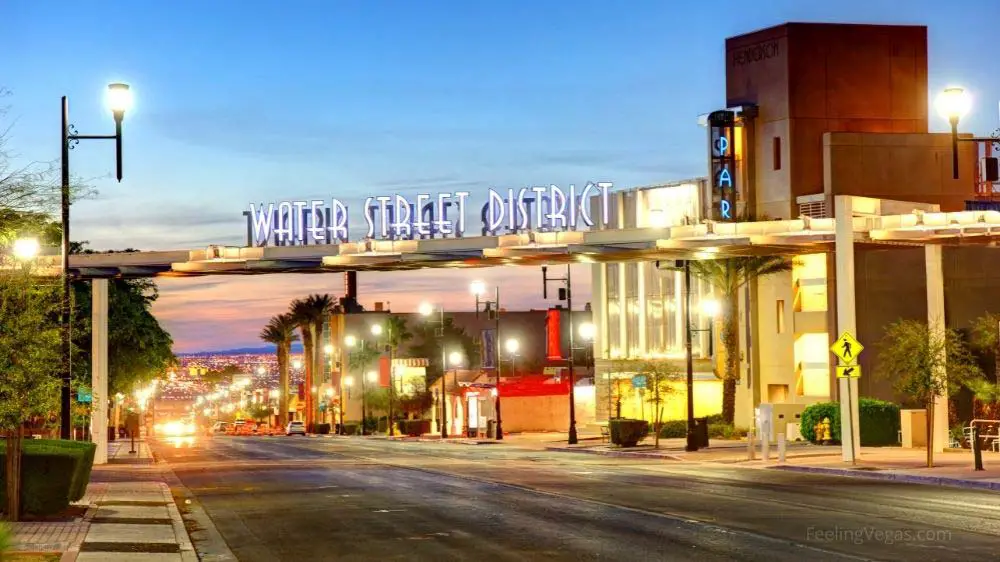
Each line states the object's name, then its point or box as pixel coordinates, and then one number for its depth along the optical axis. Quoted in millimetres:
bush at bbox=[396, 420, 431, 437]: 98062
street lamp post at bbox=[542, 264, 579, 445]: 62425
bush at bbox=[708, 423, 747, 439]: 62116
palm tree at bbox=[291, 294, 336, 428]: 142125
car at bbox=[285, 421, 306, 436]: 121812
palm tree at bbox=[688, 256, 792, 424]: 61406
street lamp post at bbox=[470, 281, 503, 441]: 72688
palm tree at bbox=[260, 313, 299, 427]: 149925
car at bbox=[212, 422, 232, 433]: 173200
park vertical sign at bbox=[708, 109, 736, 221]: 63156
